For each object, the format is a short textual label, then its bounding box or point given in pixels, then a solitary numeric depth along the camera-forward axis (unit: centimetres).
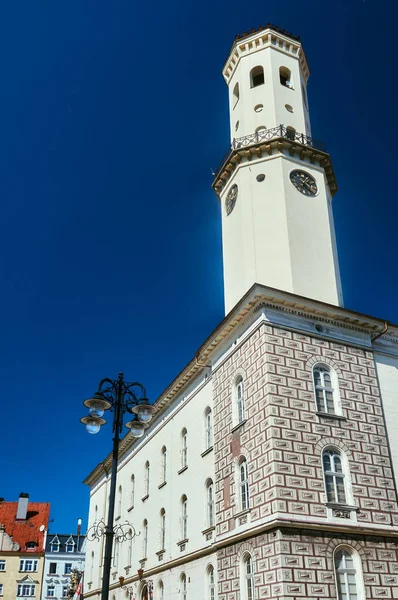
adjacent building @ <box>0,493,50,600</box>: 5434
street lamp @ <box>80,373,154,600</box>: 1252
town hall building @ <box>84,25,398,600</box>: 1831
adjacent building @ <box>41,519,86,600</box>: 5622
